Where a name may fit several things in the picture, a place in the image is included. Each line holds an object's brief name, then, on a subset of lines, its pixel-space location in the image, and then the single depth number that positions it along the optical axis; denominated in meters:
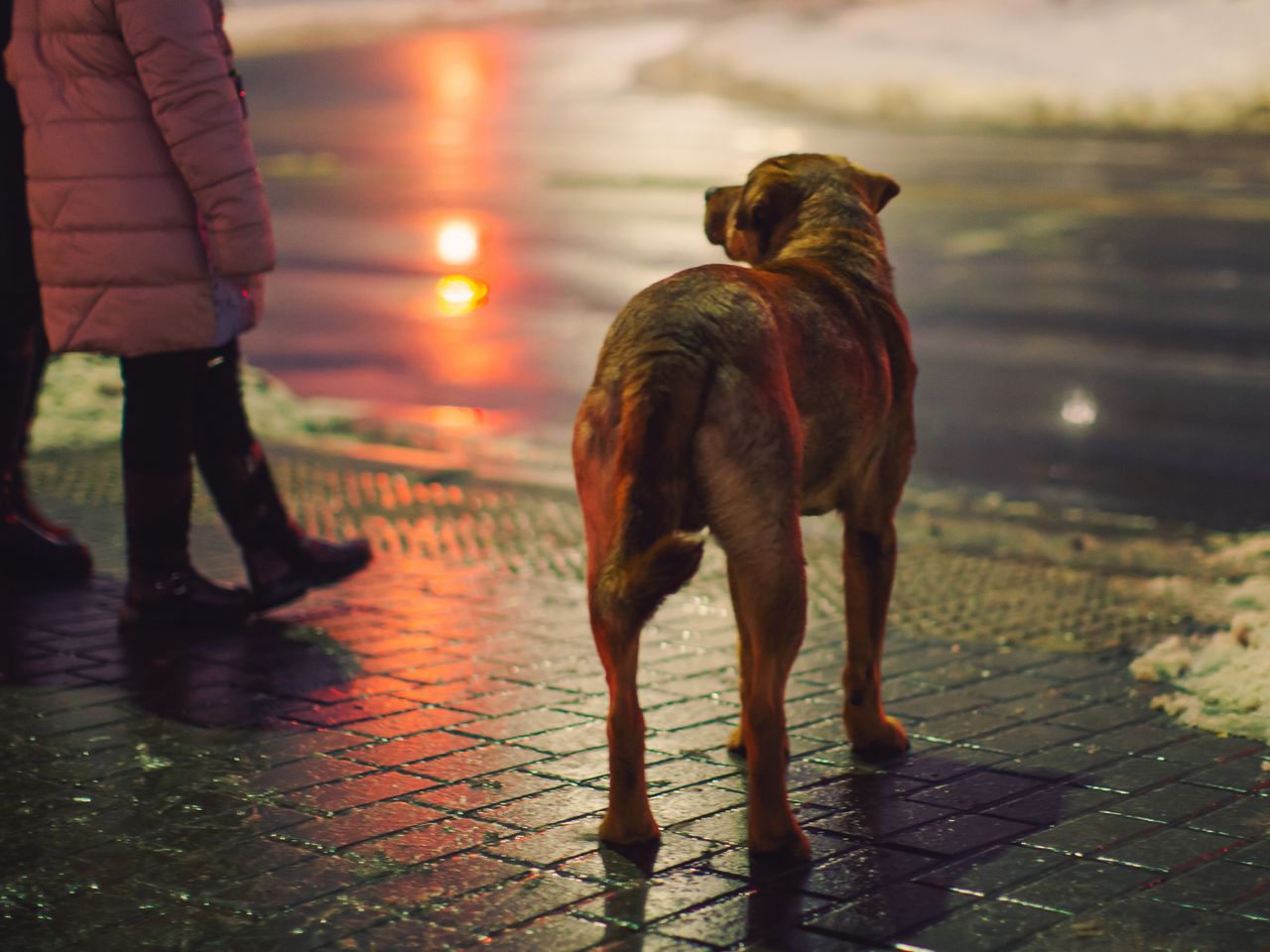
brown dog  3.38
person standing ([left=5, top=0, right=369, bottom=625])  5.02
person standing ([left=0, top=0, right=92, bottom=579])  5.60
